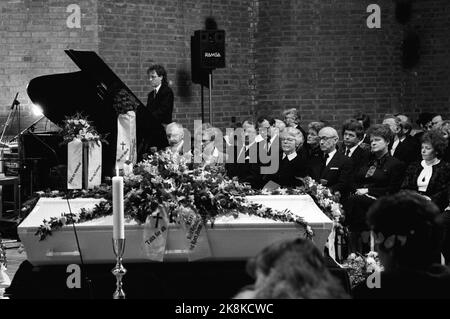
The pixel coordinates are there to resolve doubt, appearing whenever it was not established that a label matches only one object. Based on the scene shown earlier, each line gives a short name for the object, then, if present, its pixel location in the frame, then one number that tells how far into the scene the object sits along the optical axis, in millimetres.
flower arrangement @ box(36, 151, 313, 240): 8302
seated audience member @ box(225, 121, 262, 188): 14622
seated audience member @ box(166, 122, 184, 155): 14284
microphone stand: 19471
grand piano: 16305
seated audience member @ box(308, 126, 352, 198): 14551
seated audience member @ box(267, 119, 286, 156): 15633
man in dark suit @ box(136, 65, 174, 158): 19142
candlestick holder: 5775
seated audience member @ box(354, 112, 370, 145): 18873
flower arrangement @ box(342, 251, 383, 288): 11759
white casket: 8294
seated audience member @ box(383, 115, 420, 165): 16813
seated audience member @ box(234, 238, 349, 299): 3621
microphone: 19396
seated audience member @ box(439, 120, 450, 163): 14490
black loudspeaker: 21352
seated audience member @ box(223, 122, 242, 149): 19079
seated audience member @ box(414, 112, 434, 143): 20350
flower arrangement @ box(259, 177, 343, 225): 9056
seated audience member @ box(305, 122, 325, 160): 17171
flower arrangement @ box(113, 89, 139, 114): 16454
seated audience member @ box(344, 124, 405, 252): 14177
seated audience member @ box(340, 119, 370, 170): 15387
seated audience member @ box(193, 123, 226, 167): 14923
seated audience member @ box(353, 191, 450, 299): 4659
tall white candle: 5750
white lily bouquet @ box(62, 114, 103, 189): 14319
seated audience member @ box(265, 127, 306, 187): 13692
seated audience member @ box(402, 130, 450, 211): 13471
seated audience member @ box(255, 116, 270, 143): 16992
